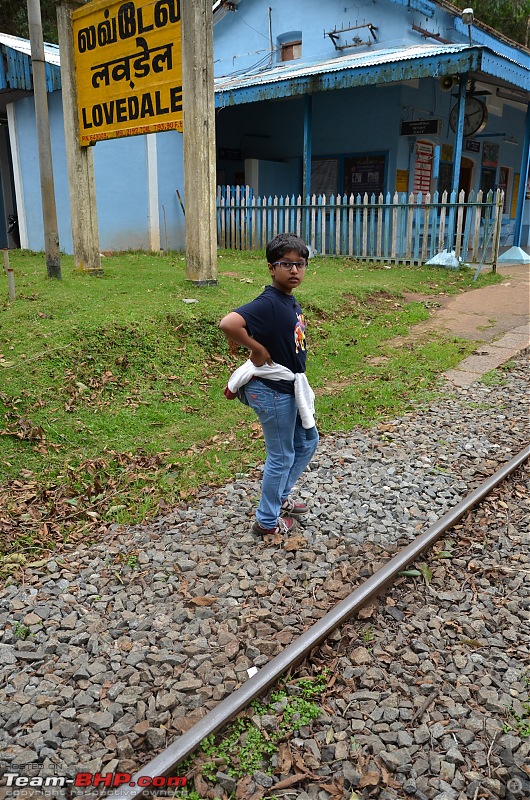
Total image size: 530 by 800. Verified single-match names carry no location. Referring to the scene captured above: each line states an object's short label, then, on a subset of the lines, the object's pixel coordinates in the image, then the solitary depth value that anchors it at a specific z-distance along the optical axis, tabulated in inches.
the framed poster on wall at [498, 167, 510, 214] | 863.9
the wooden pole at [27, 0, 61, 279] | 339.0
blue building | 539.5
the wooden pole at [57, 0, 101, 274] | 386.9
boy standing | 143.3
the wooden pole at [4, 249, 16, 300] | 306.6
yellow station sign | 335.0
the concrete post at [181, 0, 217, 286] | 318.7
